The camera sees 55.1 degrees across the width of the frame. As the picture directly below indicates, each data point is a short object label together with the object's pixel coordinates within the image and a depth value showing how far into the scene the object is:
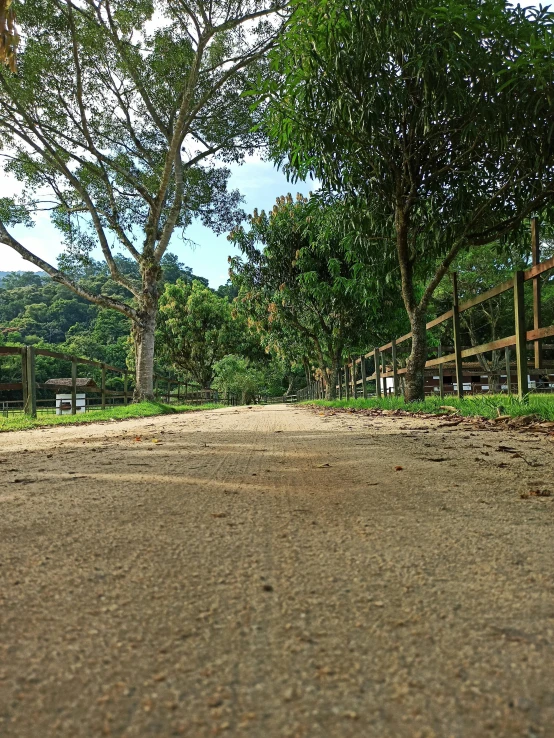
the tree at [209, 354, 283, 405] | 34.06
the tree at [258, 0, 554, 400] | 6.35
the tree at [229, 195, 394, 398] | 15.95
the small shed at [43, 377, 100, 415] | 11.40
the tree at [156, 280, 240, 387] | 34.28
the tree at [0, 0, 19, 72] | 3.08
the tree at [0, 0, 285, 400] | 12.55
